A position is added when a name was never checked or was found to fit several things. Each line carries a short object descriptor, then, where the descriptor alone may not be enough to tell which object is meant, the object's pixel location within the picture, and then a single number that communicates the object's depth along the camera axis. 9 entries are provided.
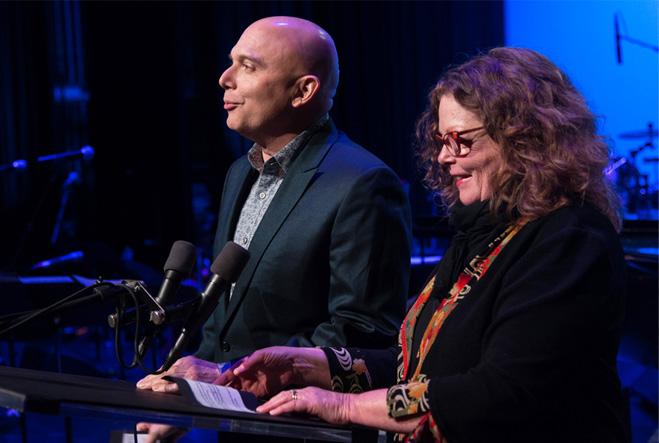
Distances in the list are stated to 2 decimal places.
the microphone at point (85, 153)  5.44
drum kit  5.93
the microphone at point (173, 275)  2.28
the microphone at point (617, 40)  6.29
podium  2.13
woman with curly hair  2.21
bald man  2.56
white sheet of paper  2.25
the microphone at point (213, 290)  2.27
